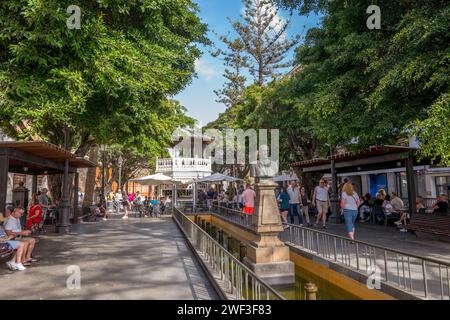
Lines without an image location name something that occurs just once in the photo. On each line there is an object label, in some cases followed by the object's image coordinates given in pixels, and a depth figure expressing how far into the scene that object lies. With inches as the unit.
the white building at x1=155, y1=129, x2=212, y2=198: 1181.6
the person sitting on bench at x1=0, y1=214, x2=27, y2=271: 275.8
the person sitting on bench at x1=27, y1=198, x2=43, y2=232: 460.8
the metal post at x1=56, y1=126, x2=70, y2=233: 528.4
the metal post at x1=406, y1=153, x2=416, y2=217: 485.1
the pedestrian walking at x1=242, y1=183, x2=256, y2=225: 591.8
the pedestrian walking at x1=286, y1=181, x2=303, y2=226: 531.5
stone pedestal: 314.8
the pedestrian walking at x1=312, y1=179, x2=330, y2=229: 495.2
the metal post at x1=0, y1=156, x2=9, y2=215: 323.0
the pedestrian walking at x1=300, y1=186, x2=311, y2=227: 562.1
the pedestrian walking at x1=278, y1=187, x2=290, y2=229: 529.3
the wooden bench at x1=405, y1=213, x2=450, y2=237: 372.2
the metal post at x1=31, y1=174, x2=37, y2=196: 681.3
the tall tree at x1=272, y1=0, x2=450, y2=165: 282.7
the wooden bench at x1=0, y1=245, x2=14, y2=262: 275.0
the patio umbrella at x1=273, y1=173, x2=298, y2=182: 1134.7
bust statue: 358.0
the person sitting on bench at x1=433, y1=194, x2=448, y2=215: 438.3
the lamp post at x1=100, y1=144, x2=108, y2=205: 882.7
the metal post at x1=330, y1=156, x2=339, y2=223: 618.5
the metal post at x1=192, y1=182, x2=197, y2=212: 973.1
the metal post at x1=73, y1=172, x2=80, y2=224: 653.4
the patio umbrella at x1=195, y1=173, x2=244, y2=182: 982.9
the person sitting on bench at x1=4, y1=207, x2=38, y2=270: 293.3
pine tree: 1232.8
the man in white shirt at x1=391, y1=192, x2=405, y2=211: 530.0
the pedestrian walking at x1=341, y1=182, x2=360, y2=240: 364.2
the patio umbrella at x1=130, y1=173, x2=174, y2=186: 929.5
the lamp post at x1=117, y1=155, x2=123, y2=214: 1510.8
